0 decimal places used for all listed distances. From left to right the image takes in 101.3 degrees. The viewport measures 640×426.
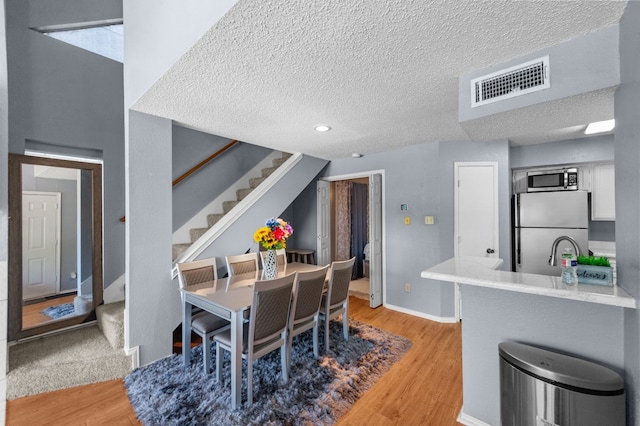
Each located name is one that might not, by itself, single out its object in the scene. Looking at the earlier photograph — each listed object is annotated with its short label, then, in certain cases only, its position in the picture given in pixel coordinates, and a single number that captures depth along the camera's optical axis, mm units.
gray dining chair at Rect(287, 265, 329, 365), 2146
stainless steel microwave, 3082
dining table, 1805
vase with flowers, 2605
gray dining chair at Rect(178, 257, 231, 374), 2211
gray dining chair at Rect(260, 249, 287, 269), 3371
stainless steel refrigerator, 2900
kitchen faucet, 1528
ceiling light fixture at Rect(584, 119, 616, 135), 2467
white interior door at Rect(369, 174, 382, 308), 3811
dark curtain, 5516
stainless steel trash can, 1089
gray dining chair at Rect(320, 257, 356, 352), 2559
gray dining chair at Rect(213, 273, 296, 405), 1821
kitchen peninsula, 1270
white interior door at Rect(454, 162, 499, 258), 3141
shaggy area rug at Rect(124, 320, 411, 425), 1746
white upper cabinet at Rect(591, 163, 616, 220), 3018
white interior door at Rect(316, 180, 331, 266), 4668
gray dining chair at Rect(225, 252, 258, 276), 2858
